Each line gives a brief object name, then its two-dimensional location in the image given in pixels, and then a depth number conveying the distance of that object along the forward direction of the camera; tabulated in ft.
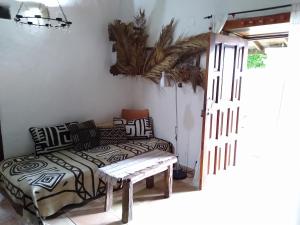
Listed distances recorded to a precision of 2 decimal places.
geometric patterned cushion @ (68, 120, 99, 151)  10.57
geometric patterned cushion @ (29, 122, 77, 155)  10.03
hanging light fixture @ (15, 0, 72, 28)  9.55
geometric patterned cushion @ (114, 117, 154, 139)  12.19
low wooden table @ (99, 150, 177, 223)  7.50
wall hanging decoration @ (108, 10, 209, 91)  10.23
